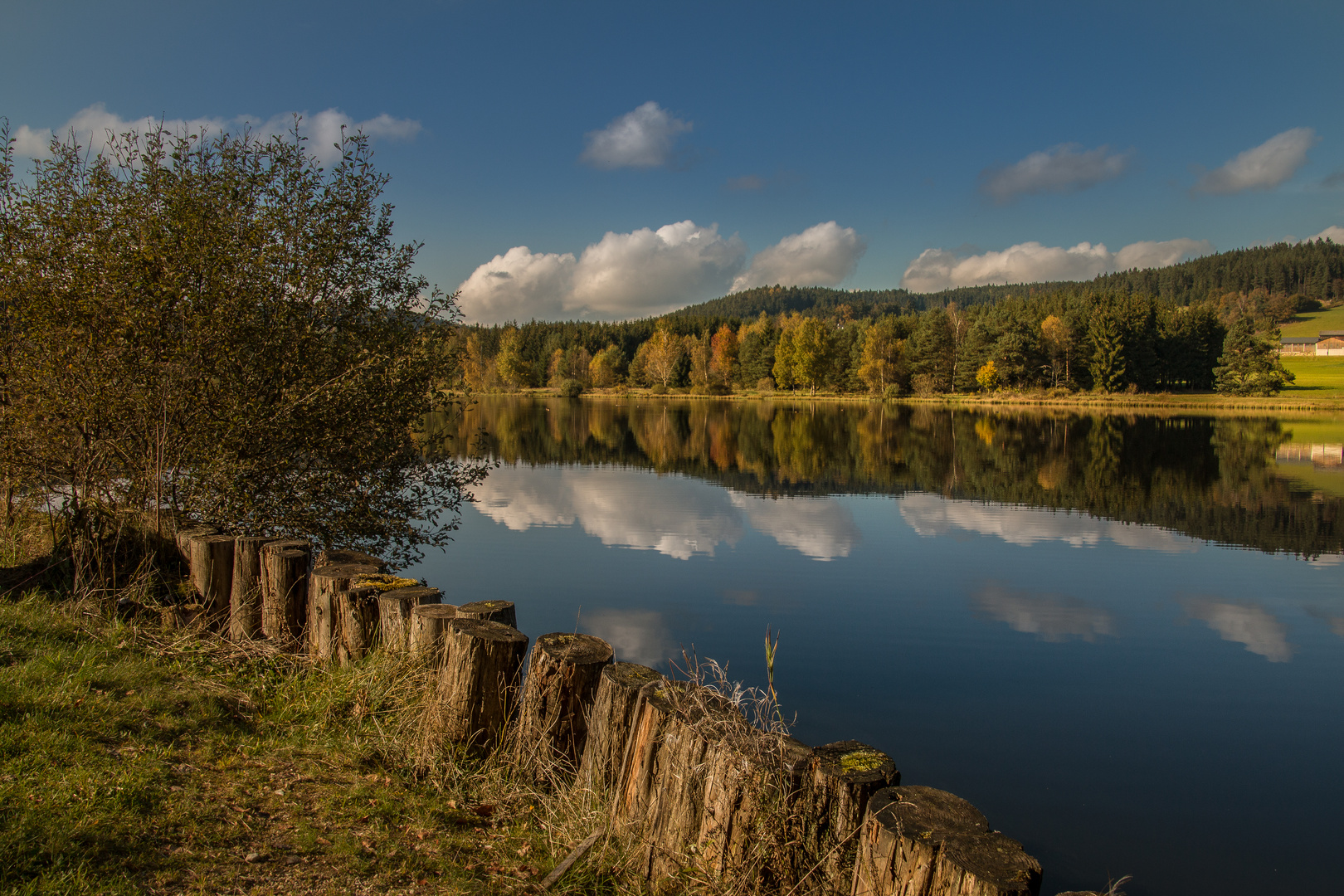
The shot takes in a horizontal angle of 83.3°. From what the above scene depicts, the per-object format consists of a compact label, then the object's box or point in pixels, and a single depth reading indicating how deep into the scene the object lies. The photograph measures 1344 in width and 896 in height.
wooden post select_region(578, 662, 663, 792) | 4.33
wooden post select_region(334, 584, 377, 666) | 6.03
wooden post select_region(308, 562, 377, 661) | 6.22
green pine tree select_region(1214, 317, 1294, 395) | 82.19
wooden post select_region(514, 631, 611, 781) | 4.70
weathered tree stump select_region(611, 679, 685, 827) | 4.06
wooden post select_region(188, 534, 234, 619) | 7.04
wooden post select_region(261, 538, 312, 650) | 6.60
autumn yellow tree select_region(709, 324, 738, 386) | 126.81
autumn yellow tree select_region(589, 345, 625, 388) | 134.00
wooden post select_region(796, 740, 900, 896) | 3.33
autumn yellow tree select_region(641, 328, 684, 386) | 126.00
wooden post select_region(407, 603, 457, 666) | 5.36
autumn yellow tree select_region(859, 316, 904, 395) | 102.00
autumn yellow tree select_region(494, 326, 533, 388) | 139.00
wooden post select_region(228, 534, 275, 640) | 6.86
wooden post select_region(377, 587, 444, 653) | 5.68
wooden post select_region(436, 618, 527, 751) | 4.96
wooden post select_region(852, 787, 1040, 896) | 2.74
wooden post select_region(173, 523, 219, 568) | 7.43
